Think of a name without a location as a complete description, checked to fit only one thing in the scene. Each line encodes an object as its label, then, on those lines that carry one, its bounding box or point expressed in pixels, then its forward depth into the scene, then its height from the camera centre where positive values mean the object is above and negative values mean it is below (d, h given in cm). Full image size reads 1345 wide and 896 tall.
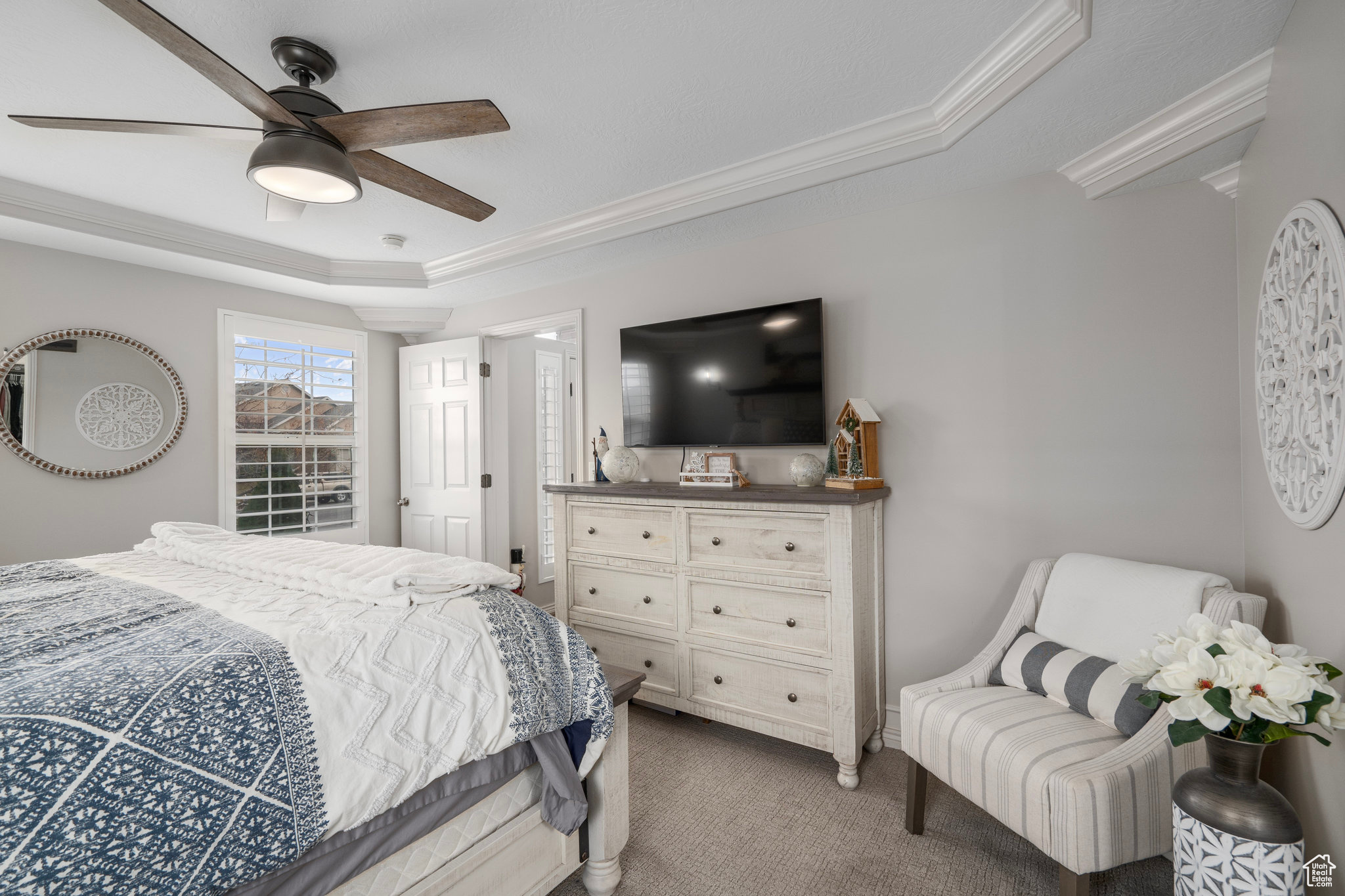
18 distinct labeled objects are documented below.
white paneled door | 418 +5
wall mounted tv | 274 +35
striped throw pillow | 166 -72
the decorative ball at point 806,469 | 264 -9
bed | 95 -53
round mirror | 297 +29
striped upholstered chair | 143 -84
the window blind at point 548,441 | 505 +10
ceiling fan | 159 +93
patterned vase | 114 -76
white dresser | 232 -65
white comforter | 123 -49
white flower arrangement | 112 -47
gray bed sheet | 114 -79
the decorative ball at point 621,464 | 320 -7
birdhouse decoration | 250 +0
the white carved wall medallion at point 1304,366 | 131 +19
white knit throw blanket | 158 -34
